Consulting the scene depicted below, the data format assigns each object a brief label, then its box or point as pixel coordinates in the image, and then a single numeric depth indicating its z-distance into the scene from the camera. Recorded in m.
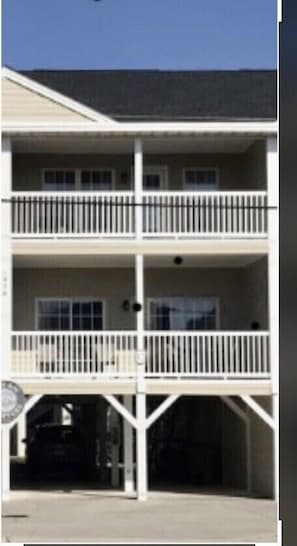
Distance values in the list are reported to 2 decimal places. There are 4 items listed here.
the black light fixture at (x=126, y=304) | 24.97
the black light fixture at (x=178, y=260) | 23.73
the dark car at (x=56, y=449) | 25.86
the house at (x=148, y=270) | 22.03
